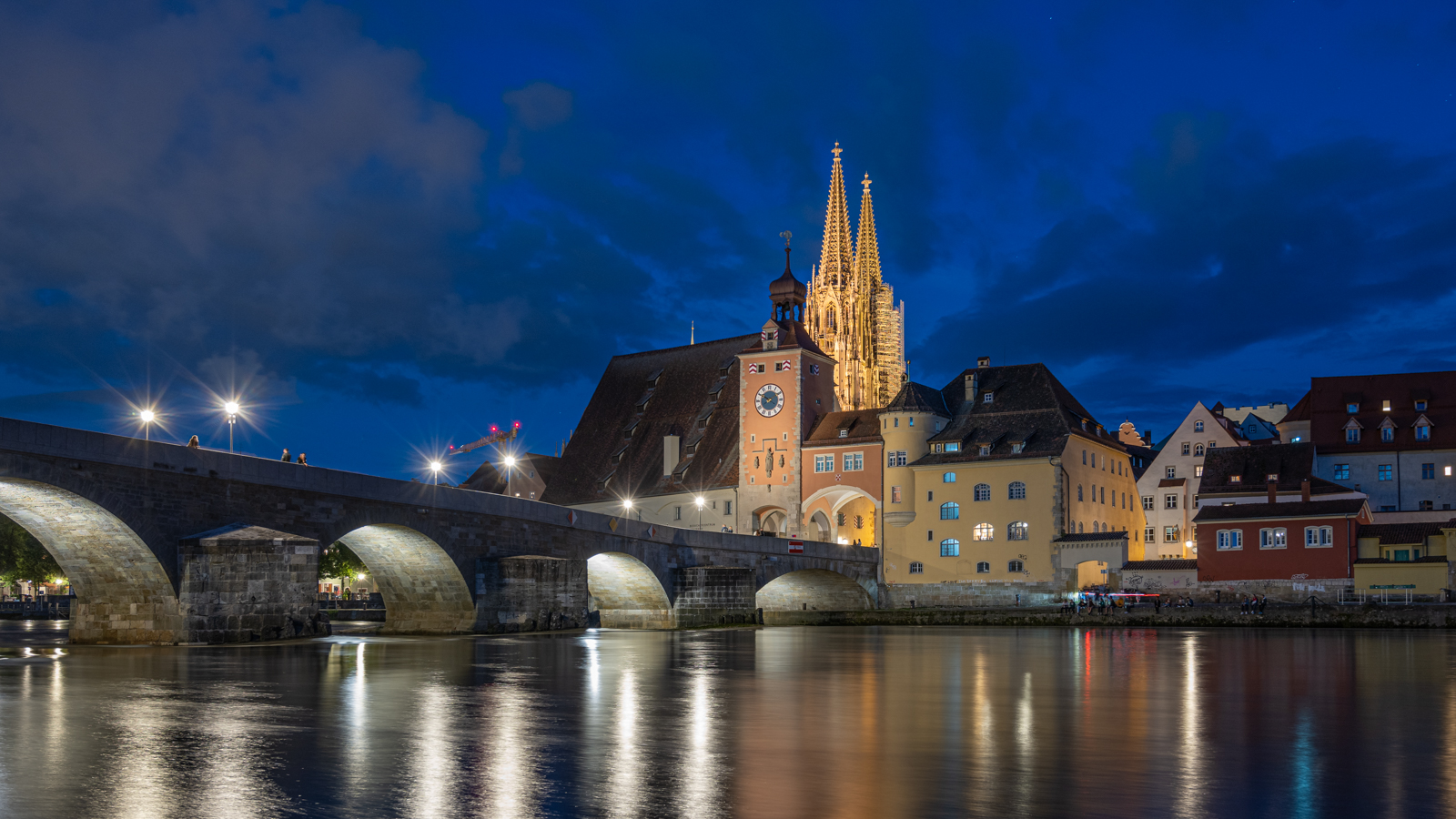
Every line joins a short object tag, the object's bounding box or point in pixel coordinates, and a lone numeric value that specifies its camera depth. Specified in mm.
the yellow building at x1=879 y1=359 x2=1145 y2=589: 75062
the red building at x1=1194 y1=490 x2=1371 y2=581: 64188
